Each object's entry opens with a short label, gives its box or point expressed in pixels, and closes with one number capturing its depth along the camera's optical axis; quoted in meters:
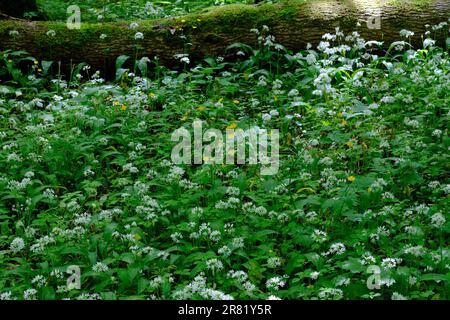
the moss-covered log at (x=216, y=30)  7.98
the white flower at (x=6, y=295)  3.70
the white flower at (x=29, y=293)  3.70
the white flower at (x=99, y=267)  4.00
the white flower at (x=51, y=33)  7.86
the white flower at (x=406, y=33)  7.18
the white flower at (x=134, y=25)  8.00
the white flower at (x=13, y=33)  7.94
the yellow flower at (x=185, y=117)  6.54
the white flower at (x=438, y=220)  4.22
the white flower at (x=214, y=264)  3.99
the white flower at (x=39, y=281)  3.86
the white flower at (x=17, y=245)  4.21
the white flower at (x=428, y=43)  7.07
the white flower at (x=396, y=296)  3.53
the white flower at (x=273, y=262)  4.06
